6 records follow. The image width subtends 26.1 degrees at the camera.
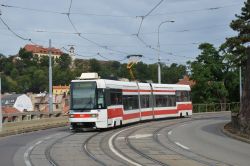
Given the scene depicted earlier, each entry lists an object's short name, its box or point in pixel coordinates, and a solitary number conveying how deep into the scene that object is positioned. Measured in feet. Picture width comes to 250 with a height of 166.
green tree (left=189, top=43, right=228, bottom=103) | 256.52
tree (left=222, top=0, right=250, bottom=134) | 156.80
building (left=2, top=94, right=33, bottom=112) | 326.03
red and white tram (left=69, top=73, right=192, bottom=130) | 93.86
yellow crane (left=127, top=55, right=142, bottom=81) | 160.68
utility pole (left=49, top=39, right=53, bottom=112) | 147.49
